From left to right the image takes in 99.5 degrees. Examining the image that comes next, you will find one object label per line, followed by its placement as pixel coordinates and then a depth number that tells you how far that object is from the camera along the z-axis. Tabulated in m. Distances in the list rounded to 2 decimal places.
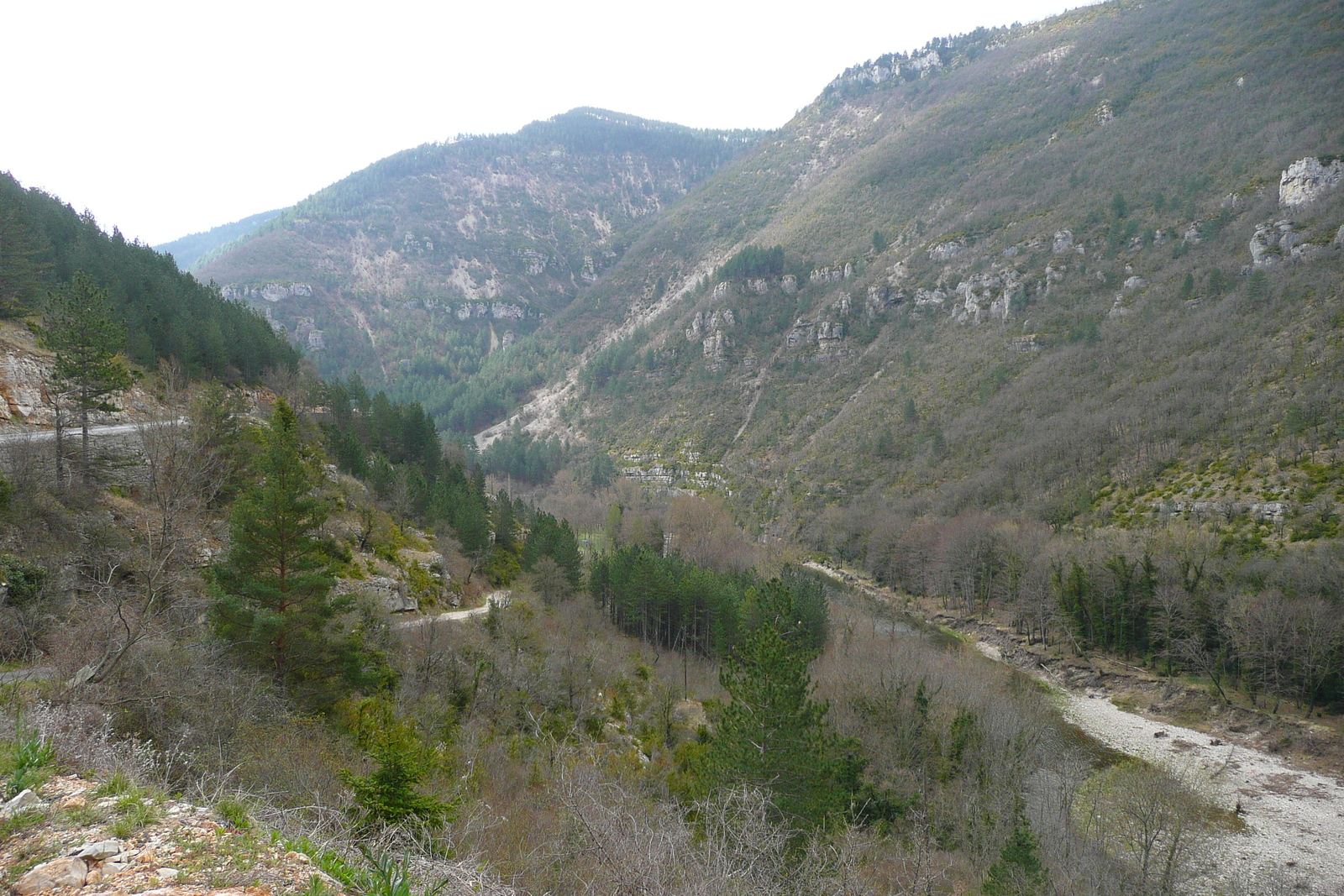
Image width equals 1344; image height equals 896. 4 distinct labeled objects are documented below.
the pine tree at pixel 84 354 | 23.83
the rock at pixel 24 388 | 25.64
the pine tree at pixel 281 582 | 15.73
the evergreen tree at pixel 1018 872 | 17.98
